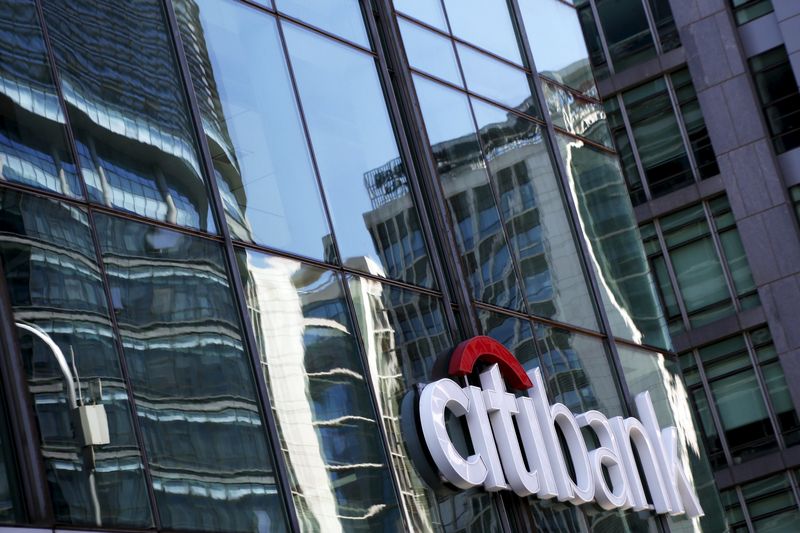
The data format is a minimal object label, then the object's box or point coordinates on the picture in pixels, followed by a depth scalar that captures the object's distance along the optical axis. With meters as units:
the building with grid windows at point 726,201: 41.78
